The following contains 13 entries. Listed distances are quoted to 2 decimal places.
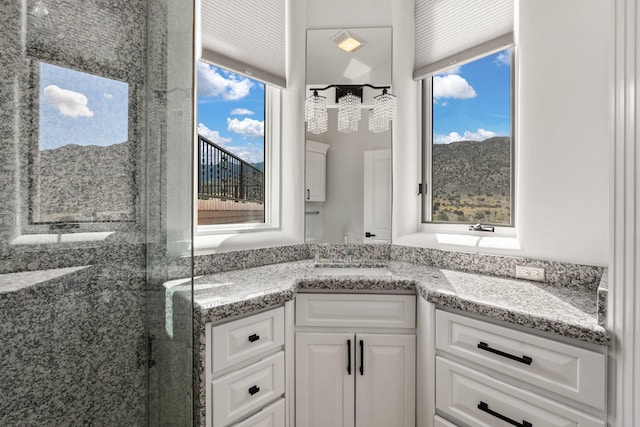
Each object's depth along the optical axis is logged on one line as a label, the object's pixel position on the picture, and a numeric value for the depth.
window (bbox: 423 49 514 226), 1.86
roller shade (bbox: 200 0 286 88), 1.73
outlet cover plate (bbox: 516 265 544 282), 1.50
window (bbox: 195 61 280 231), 1.80
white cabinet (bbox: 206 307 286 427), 1.14
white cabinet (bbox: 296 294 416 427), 1.45
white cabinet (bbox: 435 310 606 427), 0.98
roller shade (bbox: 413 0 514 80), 1.73
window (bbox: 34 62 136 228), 1.06
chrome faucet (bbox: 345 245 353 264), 1.97
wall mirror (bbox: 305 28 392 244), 2.08
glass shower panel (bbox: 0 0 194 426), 1.02
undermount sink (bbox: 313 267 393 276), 1.79
